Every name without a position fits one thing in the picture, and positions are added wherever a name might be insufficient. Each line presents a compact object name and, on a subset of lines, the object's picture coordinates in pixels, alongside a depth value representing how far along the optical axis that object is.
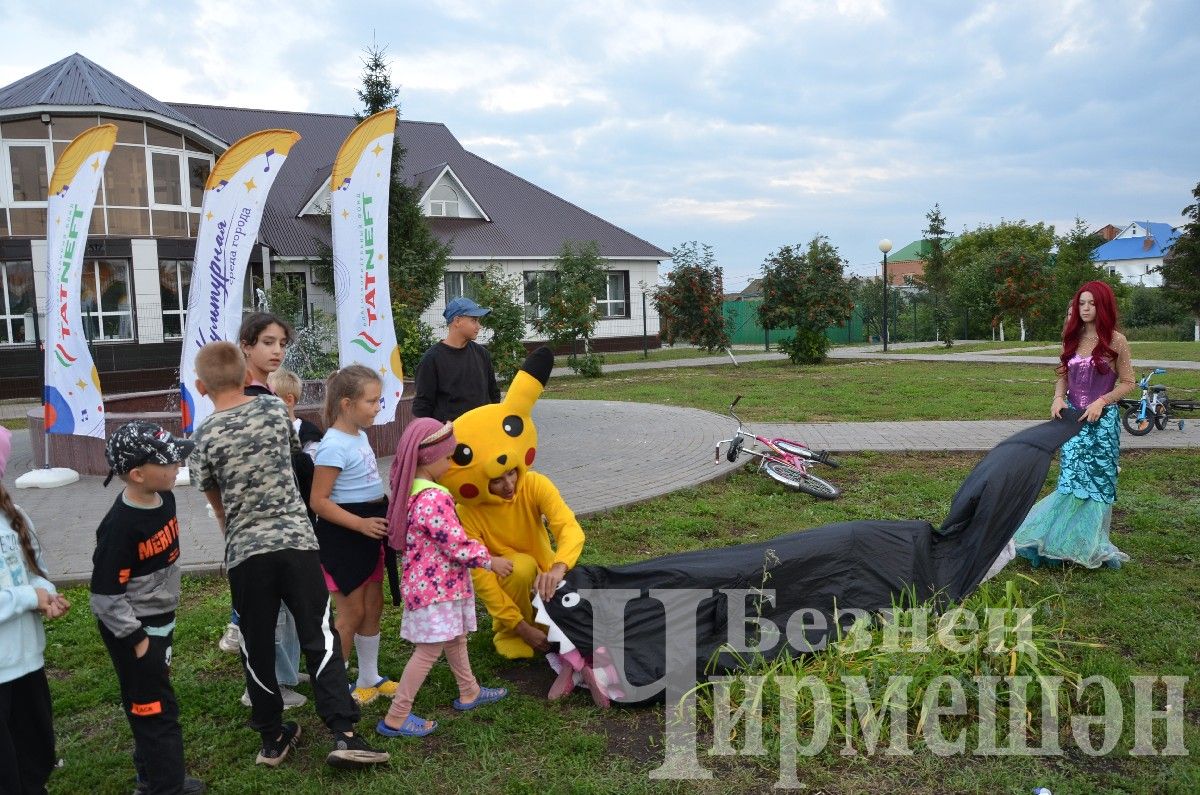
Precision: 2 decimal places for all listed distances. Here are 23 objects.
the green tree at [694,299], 24.08
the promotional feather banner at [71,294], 8.97
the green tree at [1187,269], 35.50
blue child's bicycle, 10.60
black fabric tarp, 3.94
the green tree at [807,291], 22.89
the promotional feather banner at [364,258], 8.53
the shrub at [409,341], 12.93
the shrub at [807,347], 23.86
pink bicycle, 7.91
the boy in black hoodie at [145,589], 2.96
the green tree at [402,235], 23.80
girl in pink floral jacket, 3.66
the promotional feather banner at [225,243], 7.56
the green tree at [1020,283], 30.89
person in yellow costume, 4.06
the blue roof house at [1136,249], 79.19
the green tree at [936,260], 47.00
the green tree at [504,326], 17.02
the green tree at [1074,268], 38.10
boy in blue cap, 5.62
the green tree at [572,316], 21.73
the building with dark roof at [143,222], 21.53
